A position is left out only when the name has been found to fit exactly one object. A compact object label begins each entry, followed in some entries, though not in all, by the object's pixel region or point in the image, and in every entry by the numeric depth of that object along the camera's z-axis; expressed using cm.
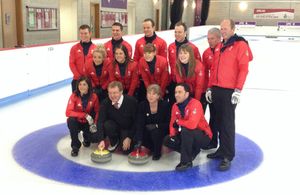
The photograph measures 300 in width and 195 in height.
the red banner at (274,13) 3003
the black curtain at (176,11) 2178
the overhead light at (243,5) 3090
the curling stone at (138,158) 362
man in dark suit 387
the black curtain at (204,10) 3028
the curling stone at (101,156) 365
